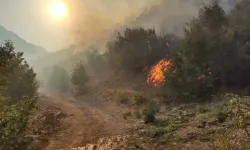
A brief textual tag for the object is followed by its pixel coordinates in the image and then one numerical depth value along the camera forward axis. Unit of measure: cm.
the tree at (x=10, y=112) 1306
